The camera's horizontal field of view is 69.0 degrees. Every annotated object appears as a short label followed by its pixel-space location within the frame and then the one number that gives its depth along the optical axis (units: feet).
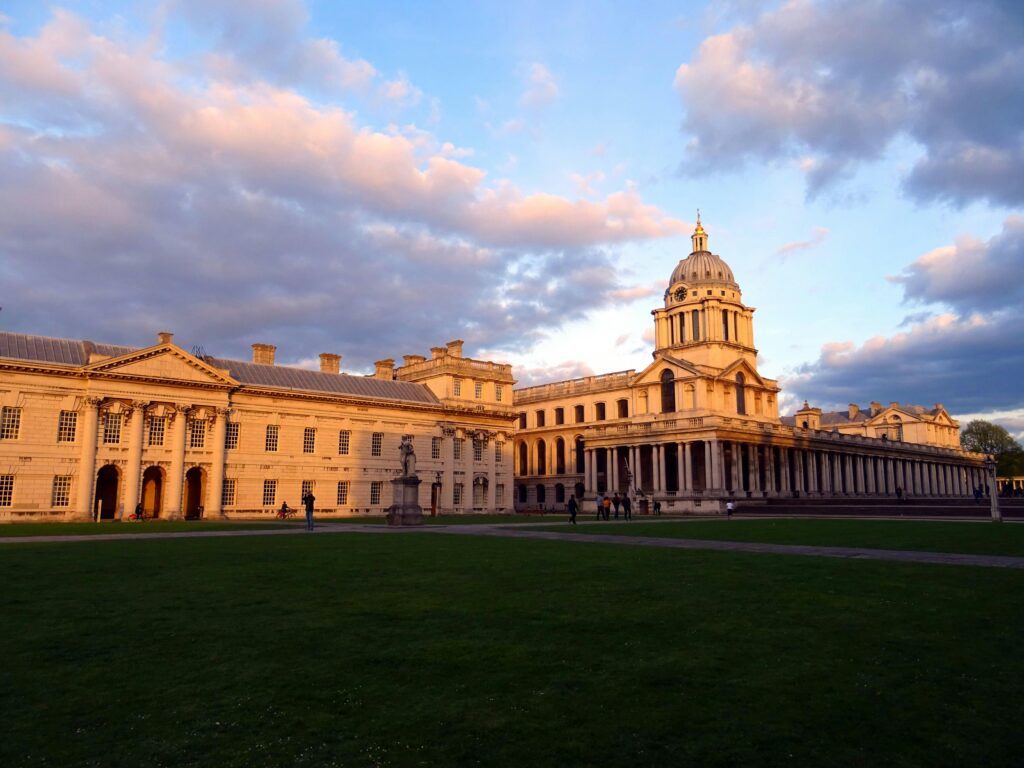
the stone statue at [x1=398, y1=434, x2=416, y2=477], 129.08
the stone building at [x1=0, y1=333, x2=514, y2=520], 153.07
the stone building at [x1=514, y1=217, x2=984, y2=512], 225.56
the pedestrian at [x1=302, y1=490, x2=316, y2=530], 114.93
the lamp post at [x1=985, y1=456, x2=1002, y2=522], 118.01
